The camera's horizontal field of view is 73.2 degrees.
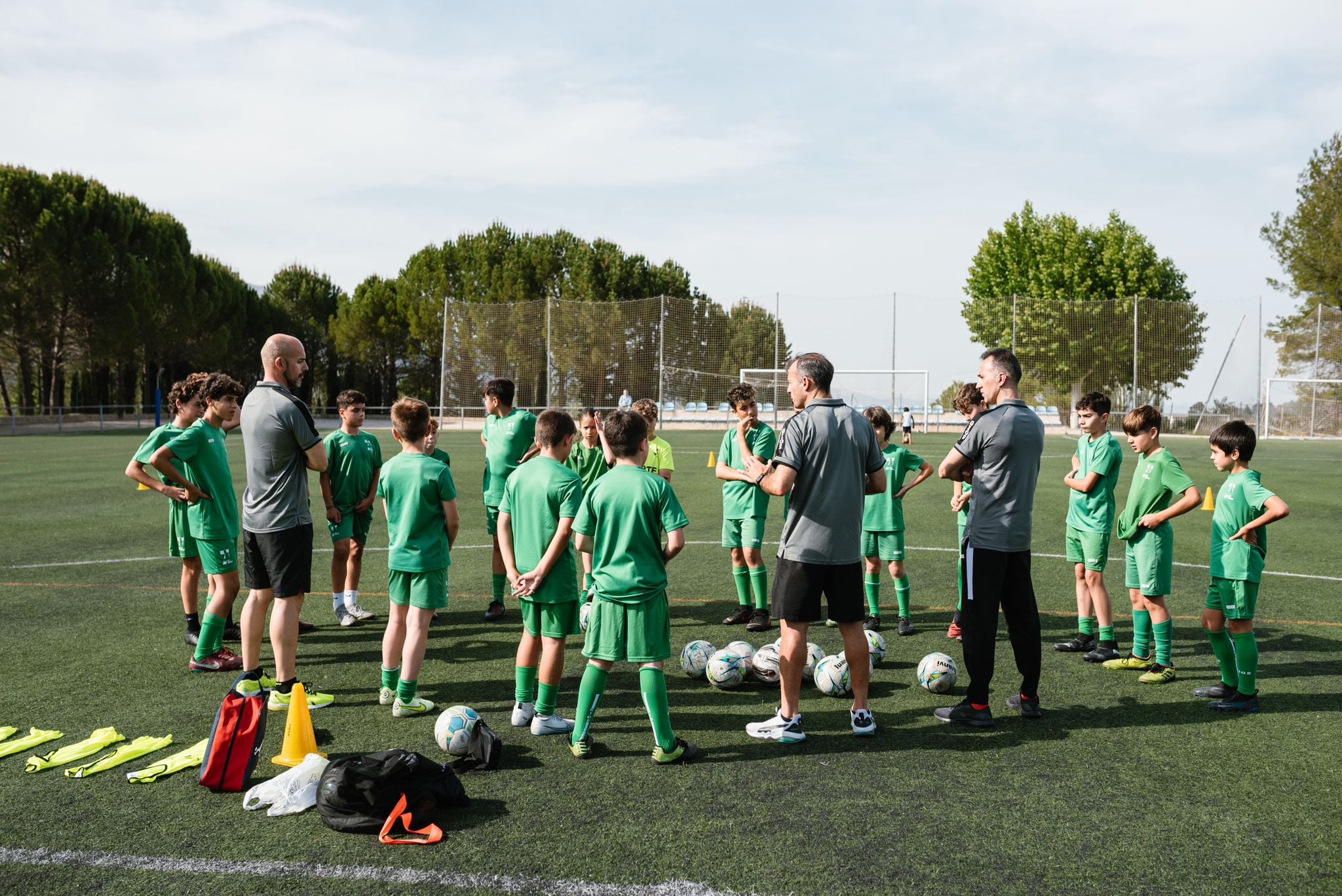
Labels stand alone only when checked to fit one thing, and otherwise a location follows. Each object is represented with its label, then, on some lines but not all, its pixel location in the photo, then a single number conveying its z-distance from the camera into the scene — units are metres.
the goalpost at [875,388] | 38.12
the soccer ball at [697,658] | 6.02
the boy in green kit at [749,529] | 7.36
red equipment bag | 4.16
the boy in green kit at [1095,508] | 6.19
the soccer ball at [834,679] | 5.62
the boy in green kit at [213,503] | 6.02
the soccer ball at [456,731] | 4.53
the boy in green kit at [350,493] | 7.29
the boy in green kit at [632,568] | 4.47
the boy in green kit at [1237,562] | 5.18
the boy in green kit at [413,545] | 5.18
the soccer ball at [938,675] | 5.64
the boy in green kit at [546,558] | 4.83
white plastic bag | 3.97
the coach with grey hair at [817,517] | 4.71
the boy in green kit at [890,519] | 7.12
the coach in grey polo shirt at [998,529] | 5.01
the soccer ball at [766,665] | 5.81
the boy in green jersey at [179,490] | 6.46
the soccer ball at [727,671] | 5.82
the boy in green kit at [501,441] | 7.34
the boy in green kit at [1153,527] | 5.79
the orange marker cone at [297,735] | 4.43
